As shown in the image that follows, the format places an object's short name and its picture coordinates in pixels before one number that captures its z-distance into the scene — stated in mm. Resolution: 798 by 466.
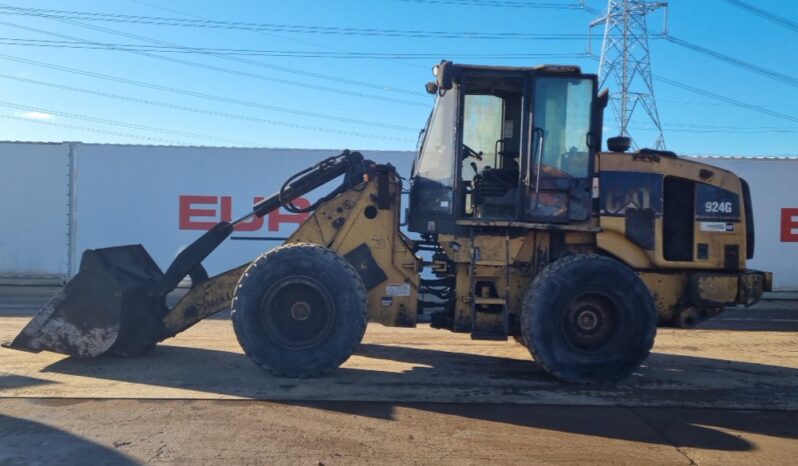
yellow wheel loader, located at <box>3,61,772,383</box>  5906
